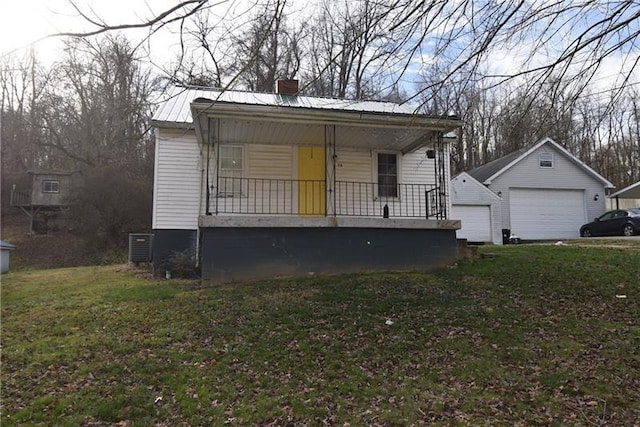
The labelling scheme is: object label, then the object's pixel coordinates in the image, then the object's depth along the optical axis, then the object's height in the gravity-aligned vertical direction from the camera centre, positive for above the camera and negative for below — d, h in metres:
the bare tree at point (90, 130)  22.45 +6.37
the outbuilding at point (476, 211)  19.28 +1.38
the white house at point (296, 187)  8.75 +1.37
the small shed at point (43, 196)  23.00 +2.50
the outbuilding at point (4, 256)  13.84 -0.44
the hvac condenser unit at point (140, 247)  12.11 -0.13
